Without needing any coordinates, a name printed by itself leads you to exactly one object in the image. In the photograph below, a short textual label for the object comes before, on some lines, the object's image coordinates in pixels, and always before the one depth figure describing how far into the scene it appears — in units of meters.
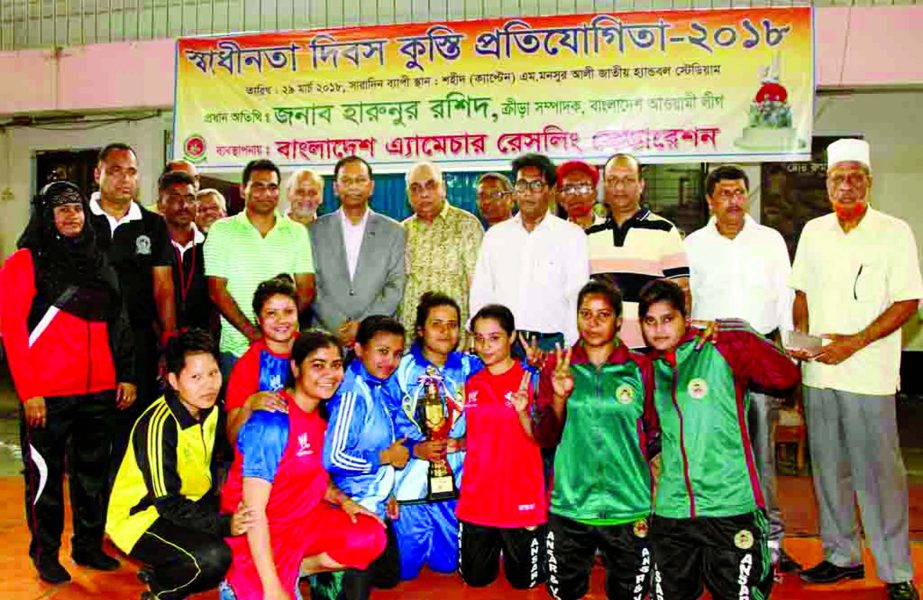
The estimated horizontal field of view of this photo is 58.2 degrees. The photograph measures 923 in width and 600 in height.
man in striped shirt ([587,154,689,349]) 4.20
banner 6.55
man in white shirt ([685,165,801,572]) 4.09
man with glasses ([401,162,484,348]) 4.76
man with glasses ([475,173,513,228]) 5.35
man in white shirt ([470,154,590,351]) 4.38
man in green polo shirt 4.50
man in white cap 3.81
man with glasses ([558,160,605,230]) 4.95
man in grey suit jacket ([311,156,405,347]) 4.62
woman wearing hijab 3.86
